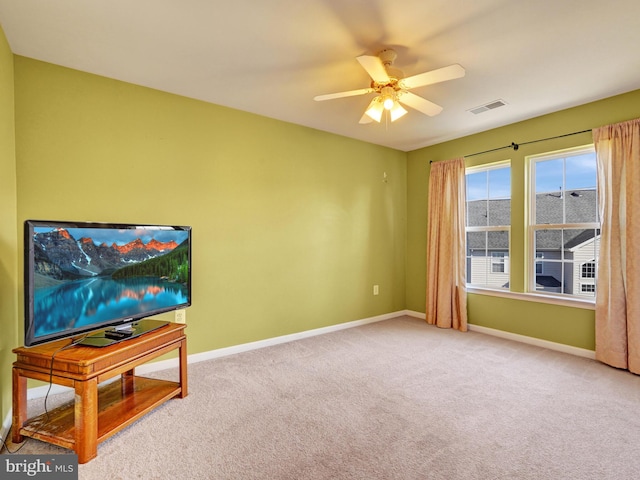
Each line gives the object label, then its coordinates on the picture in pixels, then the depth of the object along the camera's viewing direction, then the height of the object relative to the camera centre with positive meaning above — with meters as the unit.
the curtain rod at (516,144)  3.22 +1.05
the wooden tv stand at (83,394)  1.66 -0.84
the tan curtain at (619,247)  2.75 -0.09
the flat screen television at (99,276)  1.71 -0.23
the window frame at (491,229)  3.78 +0.10
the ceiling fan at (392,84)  1.96 +1.04
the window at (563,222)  3.23 +0.16
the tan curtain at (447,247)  4.05 -0.12
